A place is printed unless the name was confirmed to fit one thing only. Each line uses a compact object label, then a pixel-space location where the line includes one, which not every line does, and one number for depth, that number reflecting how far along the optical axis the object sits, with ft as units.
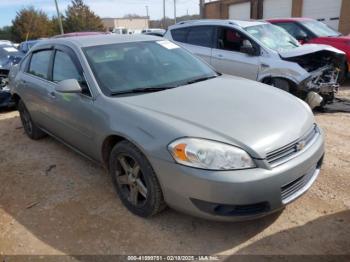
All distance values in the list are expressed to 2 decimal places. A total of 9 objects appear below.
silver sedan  8.24
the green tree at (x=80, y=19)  140.05
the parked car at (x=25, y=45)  46.98
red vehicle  26.94
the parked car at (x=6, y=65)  24.70
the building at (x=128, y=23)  244.01
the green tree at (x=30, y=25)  141.69
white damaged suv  19.66
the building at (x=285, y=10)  68.23
